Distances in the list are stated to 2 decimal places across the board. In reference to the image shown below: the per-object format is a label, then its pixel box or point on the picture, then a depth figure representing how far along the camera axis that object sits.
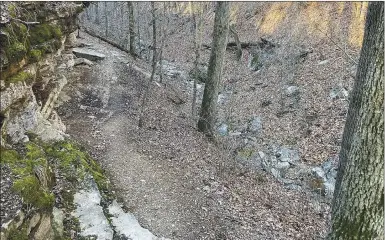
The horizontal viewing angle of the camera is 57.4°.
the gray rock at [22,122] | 6.29
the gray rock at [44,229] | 5.07
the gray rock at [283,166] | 11.19
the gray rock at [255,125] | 13.65
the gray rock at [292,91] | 15.07
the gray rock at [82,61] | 15.82
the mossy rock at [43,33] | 7.97
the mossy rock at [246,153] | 11.83
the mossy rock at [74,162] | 7.48
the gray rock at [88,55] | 17.27
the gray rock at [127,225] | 6.70
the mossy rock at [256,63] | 19.44
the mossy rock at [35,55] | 7.35
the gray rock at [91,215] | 6.21
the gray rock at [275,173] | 10.84
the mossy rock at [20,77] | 6.27
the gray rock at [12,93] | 5.81
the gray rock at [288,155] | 11.43
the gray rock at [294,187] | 10.17
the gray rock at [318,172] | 10.30
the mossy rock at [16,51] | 6.20
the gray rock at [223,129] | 13.51
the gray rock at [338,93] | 13.39
